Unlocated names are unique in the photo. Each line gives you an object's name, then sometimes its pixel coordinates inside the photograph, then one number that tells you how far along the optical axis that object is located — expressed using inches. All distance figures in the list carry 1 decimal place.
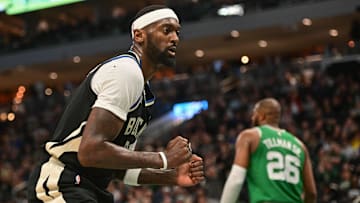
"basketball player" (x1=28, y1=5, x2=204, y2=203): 224.8
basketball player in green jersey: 408.7
